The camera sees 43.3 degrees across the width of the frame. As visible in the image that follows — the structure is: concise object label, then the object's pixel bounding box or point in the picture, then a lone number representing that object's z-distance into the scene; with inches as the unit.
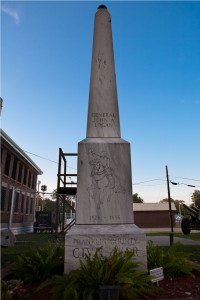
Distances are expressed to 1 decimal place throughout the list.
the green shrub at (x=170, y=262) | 175.6
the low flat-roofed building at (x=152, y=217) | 1651.1
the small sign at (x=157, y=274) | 151.7
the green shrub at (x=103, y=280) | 127.3
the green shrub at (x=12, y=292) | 124.3
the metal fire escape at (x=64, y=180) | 433.1
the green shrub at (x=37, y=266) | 170.4
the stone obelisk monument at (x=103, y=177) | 169.8
